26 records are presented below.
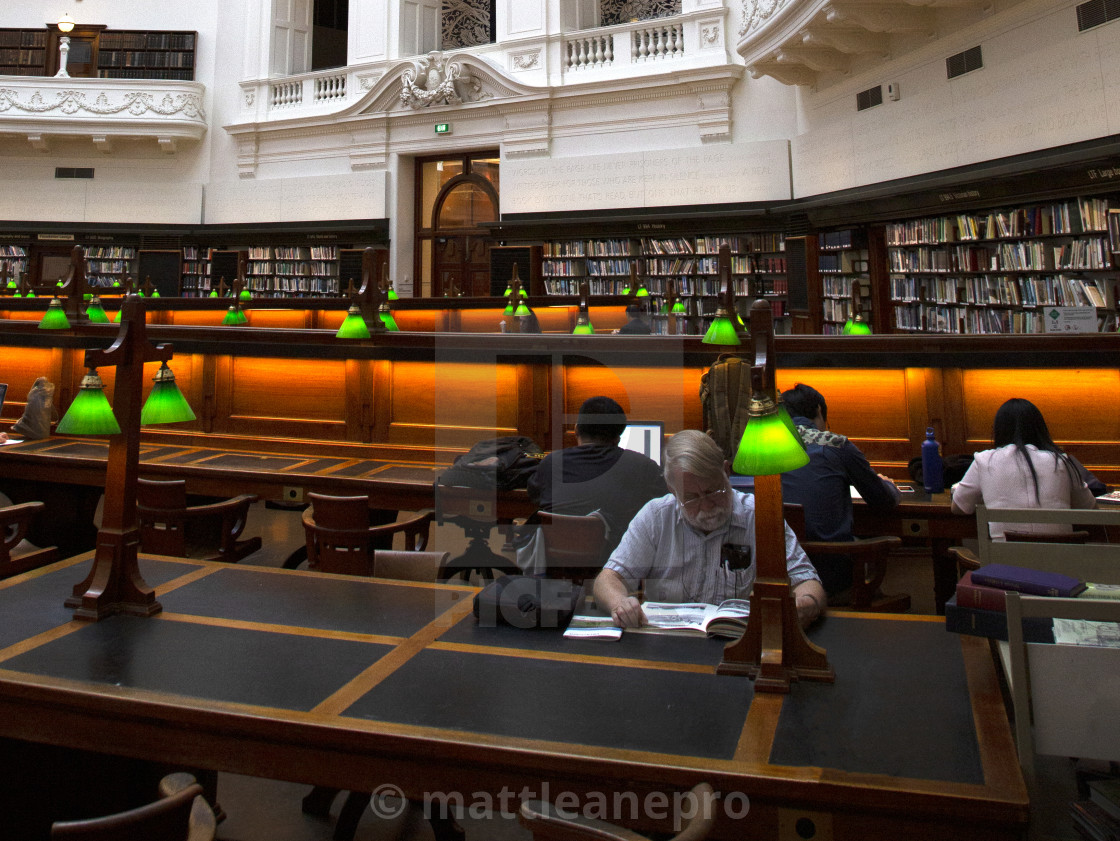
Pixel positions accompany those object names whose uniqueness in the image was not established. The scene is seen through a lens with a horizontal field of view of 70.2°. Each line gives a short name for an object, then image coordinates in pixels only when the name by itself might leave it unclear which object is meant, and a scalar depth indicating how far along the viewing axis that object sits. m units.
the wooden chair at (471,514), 3.60
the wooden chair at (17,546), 2.85
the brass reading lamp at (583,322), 6.22
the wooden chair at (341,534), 3.14
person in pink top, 2.91
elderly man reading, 2.20
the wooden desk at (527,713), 1.31
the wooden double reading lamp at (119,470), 2.10
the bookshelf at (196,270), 13.66
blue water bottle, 3.60
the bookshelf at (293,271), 12.88
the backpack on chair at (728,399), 3.92
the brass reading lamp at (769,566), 1.63
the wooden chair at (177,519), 3.41
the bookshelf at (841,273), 8.86
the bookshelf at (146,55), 13.78
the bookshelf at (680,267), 10.13
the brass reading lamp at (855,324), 5.44
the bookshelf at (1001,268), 6.21
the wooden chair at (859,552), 2.67
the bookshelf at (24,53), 14.19
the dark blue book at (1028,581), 1.60
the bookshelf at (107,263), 13.93
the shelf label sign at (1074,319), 4.49
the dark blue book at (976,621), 1.62
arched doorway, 12.54
